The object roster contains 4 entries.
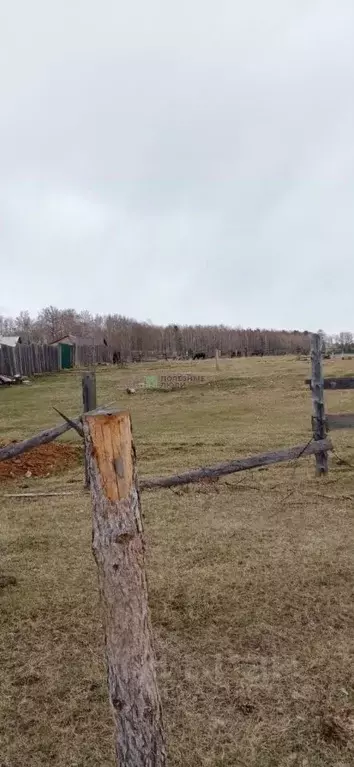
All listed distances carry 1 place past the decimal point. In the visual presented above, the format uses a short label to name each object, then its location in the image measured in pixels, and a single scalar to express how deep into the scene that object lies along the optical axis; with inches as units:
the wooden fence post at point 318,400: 289.4
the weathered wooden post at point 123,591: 80.1
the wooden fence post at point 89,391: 299.6
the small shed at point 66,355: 1844.5
